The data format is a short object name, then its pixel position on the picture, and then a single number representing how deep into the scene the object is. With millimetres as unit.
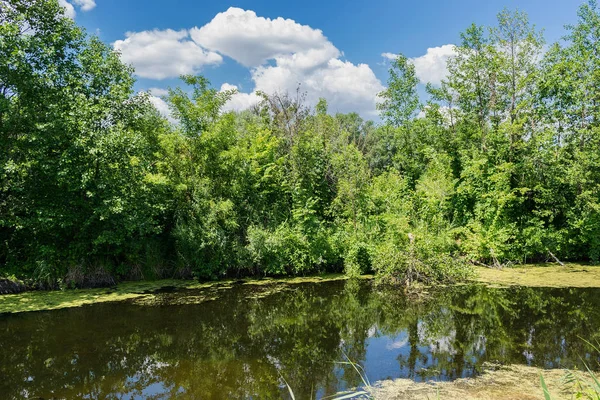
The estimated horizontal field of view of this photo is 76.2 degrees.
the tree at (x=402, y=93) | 23531
